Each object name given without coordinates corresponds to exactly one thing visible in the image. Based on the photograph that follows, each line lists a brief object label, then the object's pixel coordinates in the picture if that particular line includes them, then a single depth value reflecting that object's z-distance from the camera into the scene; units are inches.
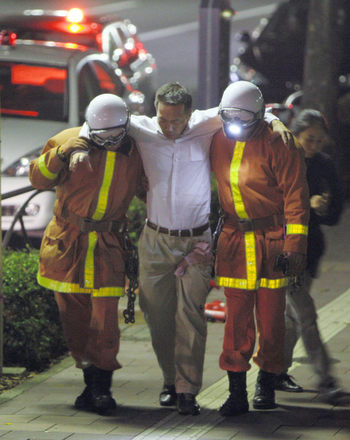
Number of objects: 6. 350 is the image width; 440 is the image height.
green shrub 605.3
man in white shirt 515.5
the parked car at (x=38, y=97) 877.2
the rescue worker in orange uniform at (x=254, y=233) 503.8
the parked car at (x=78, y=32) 1146.0
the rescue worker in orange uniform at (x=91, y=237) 514.9
